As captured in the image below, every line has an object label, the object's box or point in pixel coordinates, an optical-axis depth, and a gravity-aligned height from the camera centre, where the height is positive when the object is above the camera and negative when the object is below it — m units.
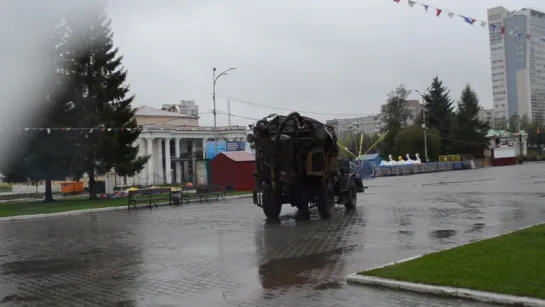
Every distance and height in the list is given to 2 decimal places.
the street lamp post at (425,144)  74.53 +2.42
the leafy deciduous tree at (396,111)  96.65 +9.44
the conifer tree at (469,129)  87.12 +5.01
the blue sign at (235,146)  55.40 +2.27
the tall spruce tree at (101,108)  34.09 +4.20
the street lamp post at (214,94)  44.38 +6.11
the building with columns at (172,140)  73.50 +4.40
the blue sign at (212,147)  55.13 +2.19
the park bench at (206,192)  30.12 -1.34
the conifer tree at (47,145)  32.22 +1.76
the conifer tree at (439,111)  89.31 +8.36
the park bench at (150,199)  26.98 -1.44
